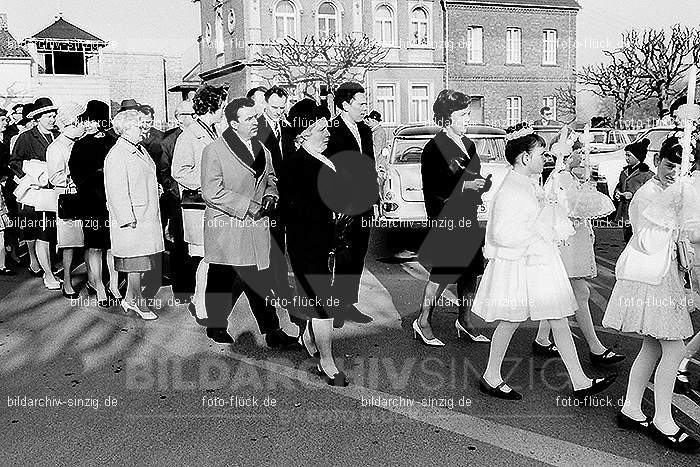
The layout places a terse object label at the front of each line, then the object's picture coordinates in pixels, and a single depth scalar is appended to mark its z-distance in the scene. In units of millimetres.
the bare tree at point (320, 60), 33531
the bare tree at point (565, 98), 42938
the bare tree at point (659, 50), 38562
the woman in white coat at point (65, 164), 8336
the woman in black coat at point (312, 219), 5371
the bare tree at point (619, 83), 38062
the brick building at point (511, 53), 41375
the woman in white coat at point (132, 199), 7016
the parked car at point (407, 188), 12086
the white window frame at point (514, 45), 42344
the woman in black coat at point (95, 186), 7836
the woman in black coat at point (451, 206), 6172
